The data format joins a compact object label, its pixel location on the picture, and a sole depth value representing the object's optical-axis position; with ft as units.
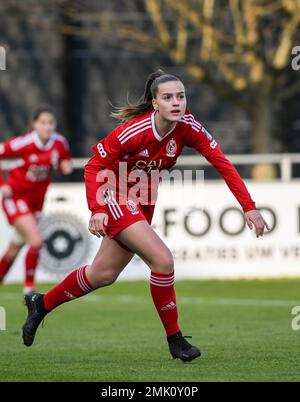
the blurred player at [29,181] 44.98
